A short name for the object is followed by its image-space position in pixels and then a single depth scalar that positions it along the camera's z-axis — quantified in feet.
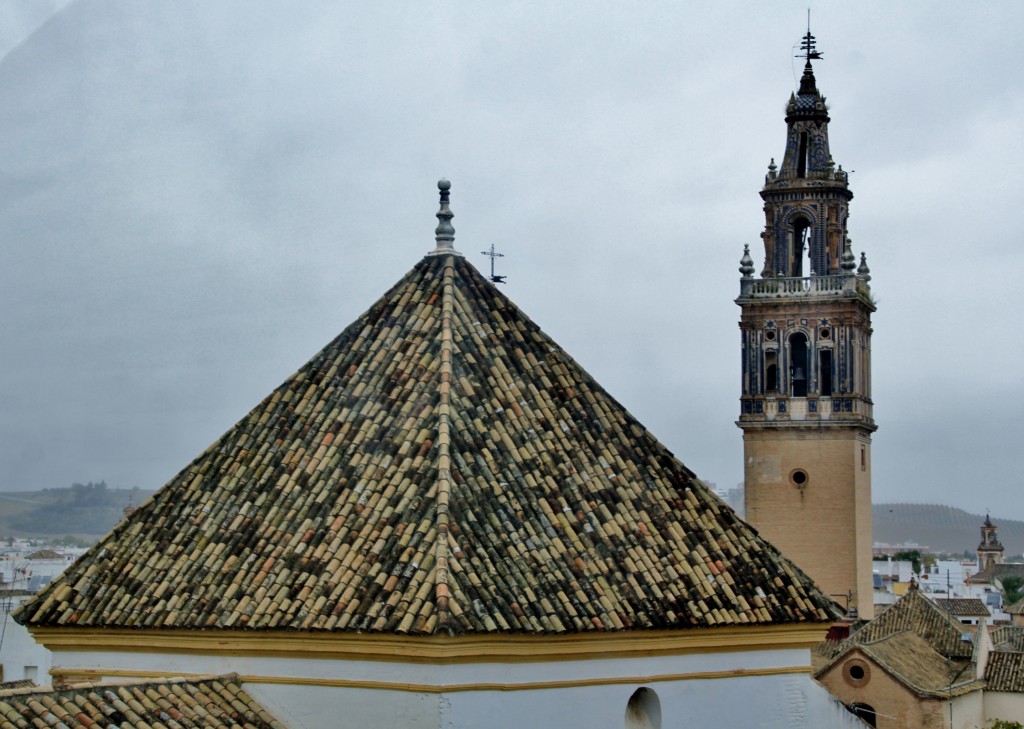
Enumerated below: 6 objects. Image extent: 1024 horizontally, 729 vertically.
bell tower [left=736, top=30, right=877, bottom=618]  221.46
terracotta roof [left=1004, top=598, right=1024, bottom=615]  298.08
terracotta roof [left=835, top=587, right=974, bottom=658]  189.37
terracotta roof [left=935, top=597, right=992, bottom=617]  290.15
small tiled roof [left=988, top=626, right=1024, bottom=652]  212.80
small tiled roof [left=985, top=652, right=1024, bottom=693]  177.17
